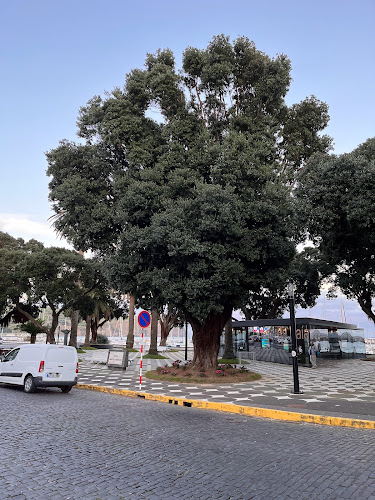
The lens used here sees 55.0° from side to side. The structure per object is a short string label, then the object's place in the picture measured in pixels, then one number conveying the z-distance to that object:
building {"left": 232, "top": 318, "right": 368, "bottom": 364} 23.28
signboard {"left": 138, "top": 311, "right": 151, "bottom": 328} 12.79
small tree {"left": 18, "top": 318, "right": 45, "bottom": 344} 37.47
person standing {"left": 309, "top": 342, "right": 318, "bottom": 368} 22.53
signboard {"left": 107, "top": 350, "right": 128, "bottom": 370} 19.81
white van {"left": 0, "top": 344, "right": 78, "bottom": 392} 11.73
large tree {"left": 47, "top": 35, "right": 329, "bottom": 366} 13.71
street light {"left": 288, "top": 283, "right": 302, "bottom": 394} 11.74
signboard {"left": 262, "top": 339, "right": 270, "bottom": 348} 27.50
